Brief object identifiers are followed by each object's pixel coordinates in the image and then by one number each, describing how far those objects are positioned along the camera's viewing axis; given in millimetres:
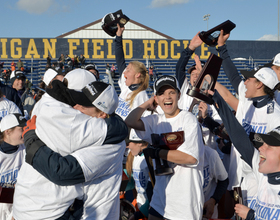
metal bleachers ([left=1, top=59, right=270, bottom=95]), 22188
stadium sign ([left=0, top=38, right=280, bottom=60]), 23250
